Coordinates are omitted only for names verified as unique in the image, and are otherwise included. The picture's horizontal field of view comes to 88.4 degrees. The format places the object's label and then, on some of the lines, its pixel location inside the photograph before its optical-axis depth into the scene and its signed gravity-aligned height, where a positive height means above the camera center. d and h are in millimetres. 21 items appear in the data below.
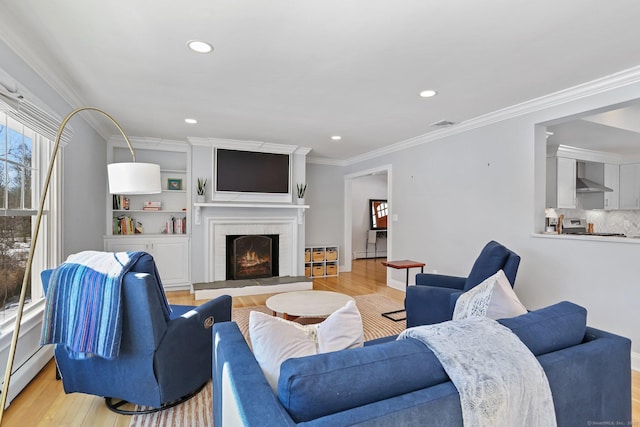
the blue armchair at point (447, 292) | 2590 -653
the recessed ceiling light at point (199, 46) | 2168 +1123
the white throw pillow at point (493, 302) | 1562 -431
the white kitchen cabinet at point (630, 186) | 5602 +510
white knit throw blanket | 968 -498
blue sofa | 878 -514
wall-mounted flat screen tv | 5164 +671
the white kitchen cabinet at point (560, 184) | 4875 +465
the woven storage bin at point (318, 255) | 6337 -800
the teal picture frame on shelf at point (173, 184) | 5314 +464
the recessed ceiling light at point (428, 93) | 3029 +1134
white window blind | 1969 +649
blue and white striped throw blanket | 1768 -528
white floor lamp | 2221 +233
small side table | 3862 -616
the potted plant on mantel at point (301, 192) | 5633 +358
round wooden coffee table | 3068 -908
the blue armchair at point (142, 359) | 1821 -857
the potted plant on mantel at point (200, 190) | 4988 +338
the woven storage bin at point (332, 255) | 6434 -810
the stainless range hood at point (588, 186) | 5167 +466
